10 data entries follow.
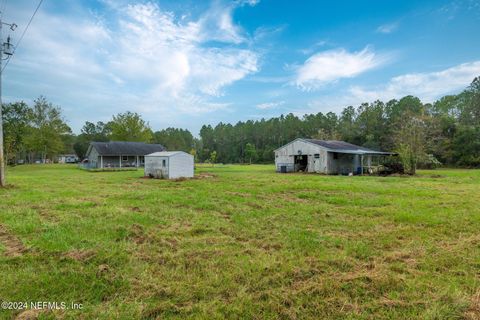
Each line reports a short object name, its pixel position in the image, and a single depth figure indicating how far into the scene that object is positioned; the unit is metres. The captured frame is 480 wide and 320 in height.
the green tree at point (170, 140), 69.06
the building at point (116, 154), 36.03
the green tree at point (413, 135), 28.82
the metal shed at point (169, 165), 19.47
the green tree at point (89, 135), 60.84
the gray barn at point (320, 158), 25.03
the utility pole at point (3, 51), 12.75
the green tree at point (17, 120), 40.88
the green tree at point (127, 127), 48.94
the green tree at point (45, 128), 39.88
